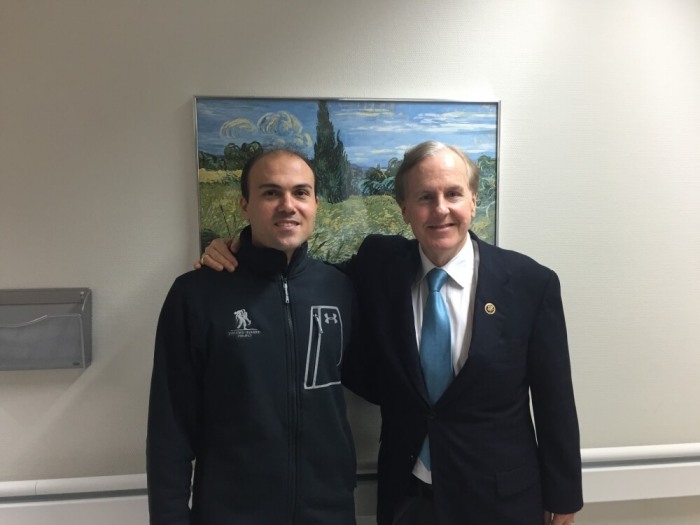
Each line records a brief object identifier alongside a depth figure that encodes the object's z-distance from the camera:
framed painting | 1.53
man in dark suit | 1.26
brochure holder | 1.49
